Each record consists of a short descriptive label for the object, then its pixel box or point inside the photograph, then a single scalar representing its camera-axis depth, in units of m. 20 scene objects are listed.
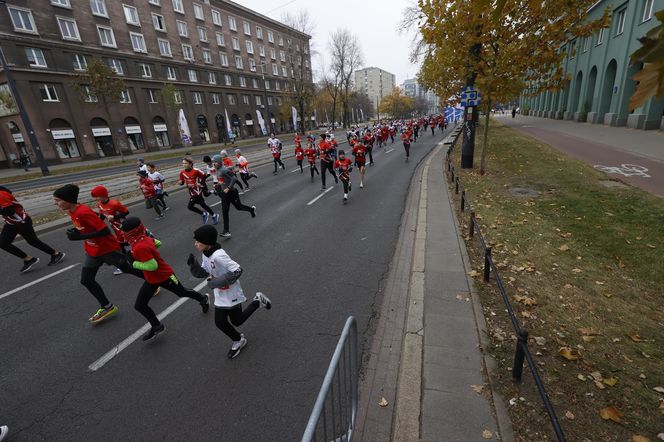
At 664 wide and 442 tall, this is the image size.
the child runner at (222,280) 3.88
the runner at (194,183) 9.36
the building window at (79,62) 32.25
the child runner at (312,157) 15.76
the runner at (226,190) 8.58
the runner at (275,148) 17.88
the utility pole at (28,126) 20.52
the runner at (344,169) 10.85
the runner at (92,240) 5.02
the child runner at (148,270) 4.24
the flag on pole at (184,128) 33.61
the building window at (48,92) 30.19
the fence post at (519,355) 2.89
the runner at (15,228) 6.80
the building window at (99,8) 33.98
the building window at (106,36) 34.66
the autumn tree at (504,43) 9.82
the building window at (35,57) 28.97
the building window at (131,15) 37.09
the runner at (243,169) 14.05
